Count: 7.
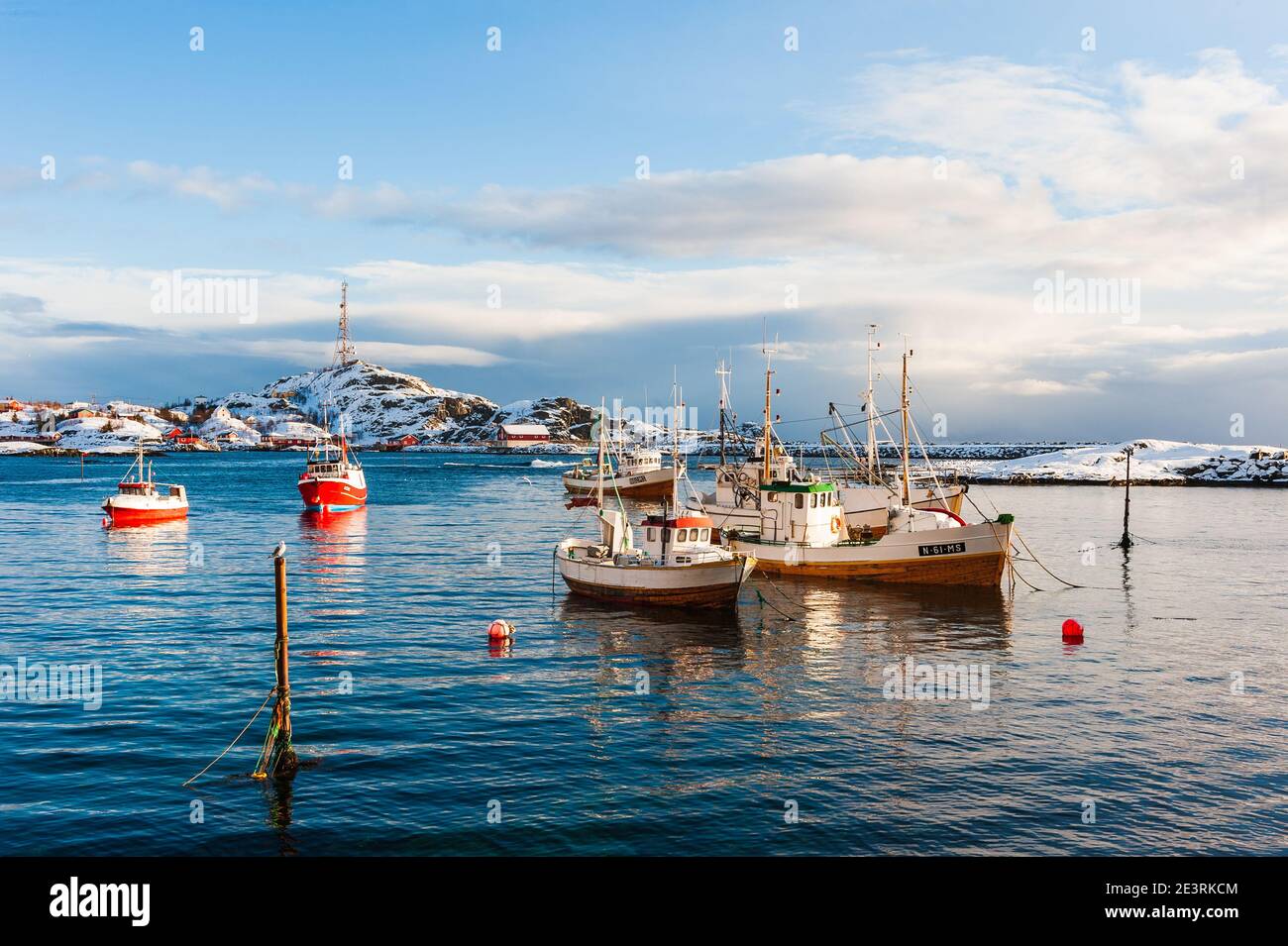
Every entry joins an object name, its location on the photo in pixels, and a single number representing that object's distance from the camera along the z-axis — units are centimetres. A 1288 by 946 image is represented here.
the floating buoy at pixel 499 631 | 3709
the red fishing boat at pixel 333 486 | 9619
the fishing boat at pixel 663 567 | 4350
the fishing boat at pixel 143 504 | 8188
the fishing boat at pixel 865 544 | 5128
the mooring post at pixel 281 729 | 2191
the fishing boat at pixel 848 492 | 6775
